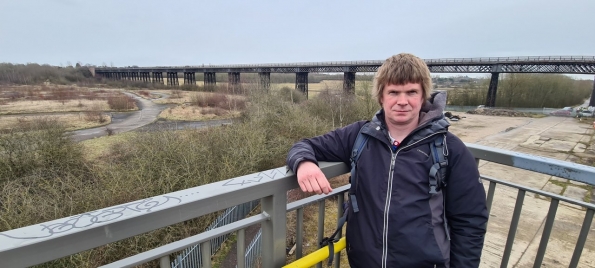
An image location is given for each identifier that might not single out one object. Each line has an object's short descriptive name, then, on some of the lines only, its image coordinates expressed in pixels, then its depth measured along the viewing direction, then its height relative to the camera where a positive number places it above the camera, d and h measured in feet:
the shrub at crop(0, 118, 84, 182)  22.49 -7.37
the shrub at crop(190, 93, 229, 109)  85.07 -10.24
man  4.33 -1.75
